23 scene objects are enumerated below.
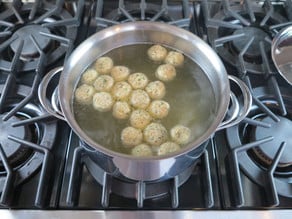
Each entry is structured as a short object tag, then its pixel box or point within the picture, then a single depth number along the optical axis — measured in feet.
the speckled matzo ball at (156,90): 2.40
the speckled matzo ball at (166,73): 2.48
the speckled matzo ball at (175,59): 2.53
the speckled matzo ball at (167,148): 2.08
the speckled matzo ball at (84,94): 2.32
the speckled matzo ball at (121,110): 2.28
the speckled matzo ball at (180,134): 2.15
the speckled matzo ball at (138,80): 2.44
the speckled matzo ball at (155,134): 2.16
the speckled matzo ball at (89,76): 2.42
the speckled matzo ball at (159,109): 2.30
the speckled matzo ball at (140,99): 2.35
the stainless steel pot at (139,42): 1.83
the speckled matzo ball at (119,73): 2.49
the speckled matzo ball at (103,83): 2.42
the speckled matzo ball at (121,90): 2.40
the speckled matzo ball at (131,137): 2.15
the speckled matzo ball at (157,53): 2.54
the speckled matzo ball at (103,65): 2.49
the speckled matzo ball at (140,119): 2.24
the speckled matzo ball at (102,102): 2.31
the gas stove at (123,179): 2.10
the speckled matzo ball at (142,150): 2.08
